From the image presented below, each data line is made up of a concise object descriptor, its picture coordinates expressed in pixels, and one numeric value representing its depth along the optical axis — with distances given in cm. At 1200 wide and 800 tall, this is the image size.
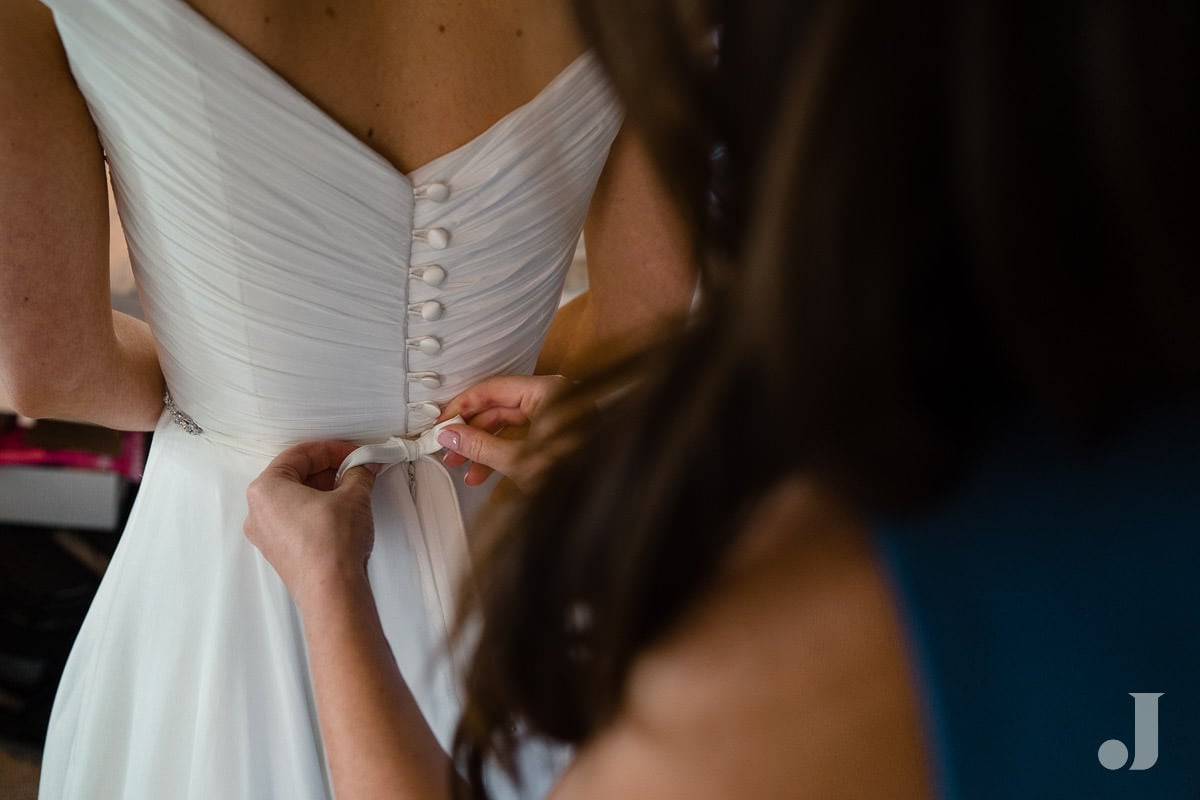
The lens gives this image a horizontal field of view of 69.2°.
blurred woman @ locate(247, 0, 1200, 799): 26
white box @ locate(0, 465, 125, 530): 171
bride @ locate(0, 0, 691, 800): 62
